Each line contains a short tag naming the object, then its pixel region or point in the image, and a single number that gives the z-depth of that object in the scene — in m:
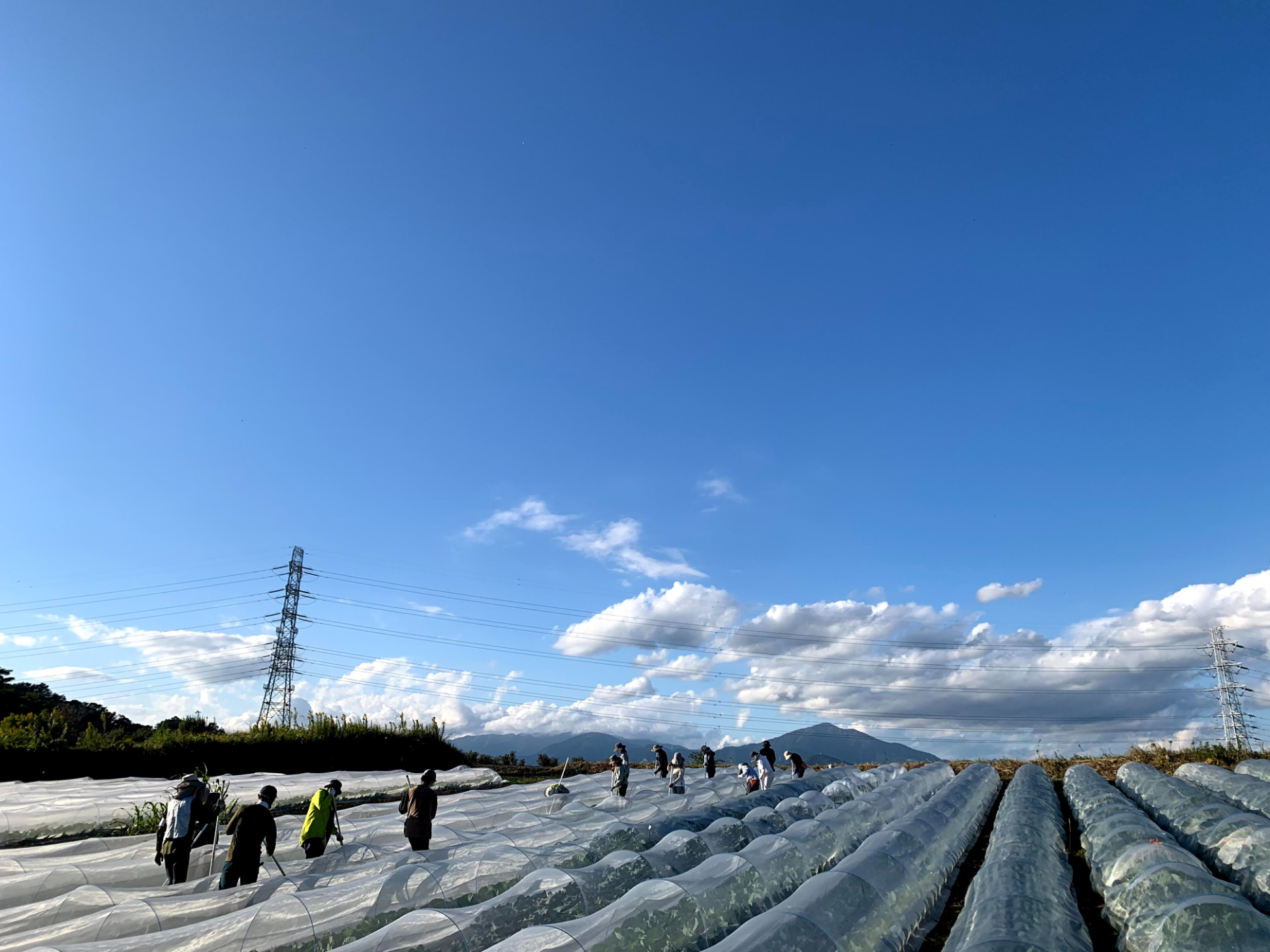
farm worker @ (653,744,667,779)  26.22
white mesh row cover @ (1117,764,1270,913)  9.69
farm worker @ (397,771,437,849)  12.33
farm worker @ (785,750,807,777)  26.20
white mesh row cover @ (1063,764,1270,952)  6.19
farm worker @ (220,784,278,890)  10.52
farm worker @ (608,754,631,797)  21.12
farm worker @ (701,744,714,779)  26.45
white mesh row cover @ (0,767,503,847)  17.34
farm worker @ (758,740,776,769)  22.19
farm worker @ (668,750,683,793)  22.86
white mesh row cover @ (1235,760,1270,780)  23.75
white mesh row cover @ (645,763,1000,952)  6.86
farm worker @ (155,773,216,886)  11.33
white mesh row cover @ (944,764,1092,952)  6.64
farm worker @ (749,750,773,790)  21.95
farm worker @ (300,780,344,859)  12.24
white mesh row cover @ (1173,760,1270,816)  16.87
